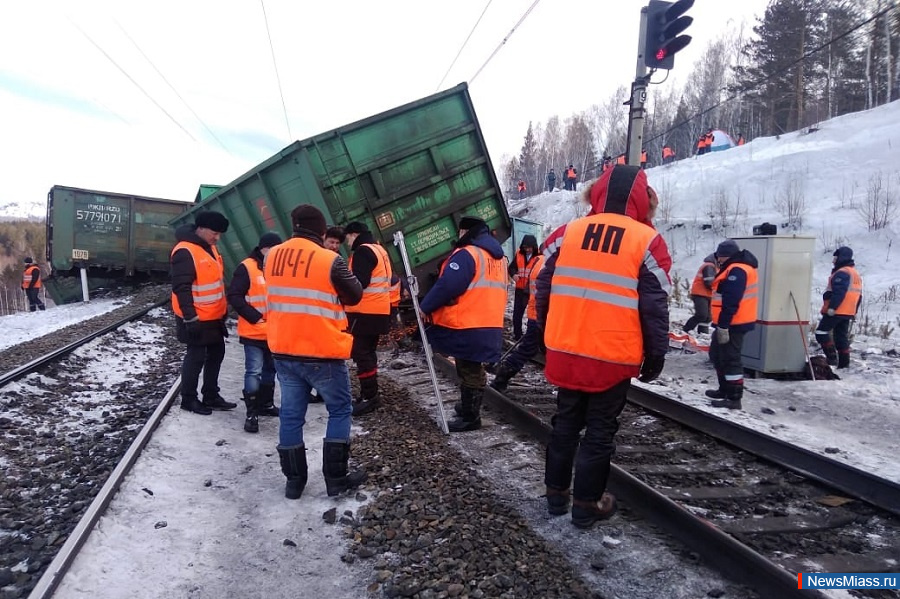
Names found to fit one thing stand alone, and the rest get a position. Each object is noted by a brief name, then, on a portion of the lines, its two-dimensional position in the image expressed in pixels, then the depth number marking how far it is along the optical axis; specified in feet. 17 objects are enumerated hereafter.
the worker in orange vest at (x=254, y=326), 15.78
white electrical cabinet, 23.48
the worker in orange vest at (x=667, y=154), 110.52
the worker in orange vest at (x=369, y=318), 16.52
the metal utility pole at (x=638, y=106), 22.67
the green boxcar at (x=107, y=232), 48.88
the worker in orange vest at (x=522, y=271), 27.53
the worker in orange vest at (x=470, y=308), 14.44
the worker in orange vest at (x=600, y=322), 9.03
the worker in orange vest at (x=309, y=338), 10.96
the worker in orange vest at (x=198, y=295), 15.76
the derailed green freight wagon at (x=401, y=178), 22.89
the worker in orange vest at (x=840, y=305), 24.54
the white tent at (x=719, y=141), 109.19
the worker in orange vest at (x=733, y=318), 18.79
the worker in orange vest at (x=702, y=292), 26.00
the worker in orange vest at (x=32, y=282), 57.21
